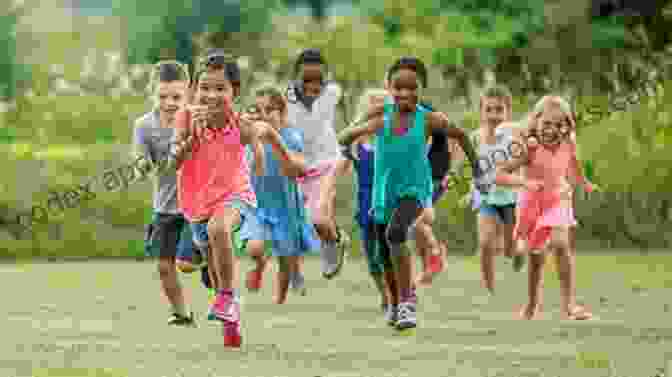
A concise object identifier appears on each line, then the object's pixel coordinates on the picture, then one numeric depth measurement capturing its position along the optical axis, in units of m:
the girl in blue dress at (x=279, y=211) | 15.65
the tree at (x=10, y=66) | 31.06
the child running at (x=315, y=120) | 15.55
